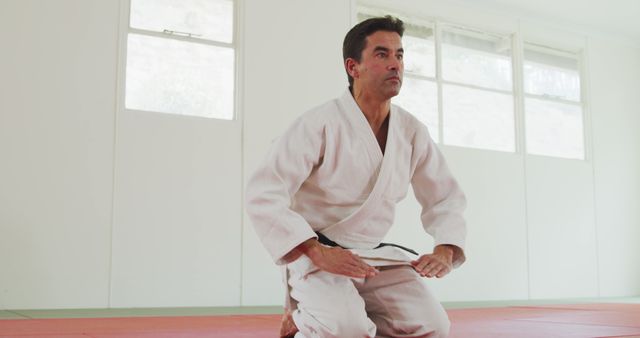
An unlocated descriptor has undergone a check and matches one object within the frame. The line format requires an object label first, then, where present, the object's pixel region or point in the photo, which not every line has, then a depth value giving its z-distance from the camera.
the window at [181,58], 6.11
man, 2.31
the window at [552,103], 8.75
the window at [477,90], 8.05
